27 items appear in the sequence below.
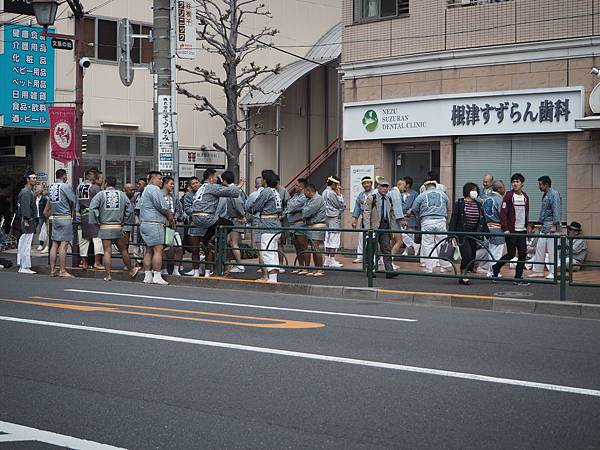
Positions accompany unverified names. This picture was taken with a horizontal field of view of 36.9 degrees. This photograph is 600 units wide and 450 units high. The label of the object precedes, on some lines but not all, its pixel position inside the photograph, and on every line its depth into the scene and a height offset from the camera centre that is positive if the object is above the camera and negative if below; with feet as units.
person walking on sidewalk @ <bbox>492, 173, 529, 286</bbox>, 50.21 +0.18
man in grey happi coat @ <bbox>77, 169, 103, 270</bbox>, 58.90 -0.50
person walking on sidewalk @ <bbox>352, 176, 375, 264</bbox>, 57.52 +0.82
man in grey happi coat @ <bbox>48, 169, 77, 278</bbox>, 55.83 -0.17
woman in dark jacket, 50.26 -0.06
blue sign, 91.50 +13.80
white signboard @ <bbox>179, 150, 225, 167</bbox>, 103.50 +6.44
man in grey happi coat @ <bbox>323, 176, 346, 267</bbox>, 59.11 +0.62
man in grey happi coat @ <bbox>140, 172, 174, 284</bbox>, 51.60 -0.25
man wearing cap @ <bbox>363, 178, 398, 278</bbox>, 55.52 +0.16
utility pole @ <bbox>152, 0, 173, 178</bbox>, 59.16 +9.64
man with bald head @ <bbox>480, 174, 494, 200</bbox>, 57.90 +1.82
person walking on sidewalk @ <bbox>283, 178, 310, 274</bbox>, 51.83 -0.17
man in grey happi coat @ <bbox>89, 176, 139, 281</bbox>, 53.57 -0.15
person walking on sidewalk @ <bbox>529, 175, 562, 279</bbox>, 53.11 +0.25
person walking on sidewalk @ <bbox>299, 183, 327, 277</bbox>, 52.11 -0.28
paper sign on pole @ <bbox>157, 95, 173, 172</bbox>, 59.11 +5.08
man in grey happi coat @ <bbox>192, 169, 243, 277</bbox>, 52.34 +0.64
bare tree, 78.07 +12.27
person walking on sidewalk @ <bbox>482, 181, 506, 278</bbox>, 45.62 -0.46
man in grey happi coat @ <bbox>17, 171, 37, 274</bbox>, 59.67 -0.86
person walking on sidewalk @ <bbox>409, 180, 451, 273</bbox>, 55.06 +0.30
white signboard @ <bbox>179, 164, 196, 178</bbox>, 101.69 +4.75
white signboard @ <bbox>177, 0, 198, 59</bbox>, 61.21 +12.35
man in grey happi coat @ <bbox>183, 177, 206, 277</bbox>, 54.29 -1.89
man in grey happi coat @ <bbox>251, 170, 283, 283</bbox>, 50.82 -0.41
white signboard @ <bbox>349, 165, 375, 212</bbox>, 71.82 +2.96
